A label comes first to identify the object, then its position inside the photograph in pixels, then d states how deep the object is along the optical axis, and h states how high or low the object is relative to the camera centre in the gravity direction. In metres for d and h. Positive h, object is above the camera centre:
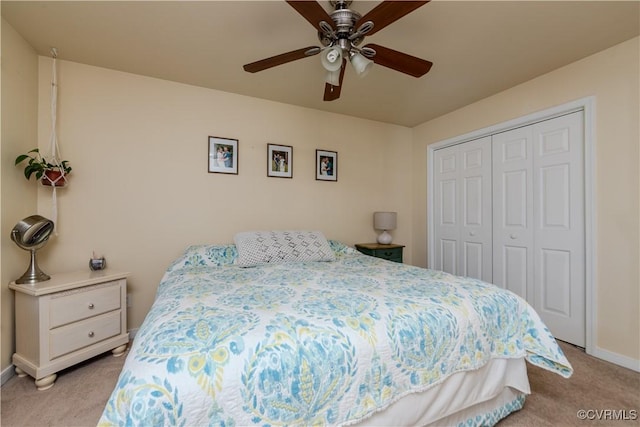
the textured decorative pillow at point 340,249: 2.72 -0.35
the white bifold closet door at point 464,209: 2.98 +0.06
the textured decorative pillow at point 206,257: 2.19 -0.35
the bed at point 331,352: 0.80 -0.48
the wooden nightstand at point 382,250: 3.15 -0.42
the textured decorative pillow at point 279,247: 2.26 -0.29
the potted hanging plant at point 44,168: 1.91 +0.33
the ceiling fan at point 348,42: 1.27 +0.92
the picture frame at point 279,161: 2.99 +0.59
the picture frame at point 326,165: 3.24 +0.58
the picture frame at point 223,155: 2.73 +0.59
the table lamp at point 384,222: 3.34 -0.10
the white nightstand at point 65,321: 1.70 -0.71
